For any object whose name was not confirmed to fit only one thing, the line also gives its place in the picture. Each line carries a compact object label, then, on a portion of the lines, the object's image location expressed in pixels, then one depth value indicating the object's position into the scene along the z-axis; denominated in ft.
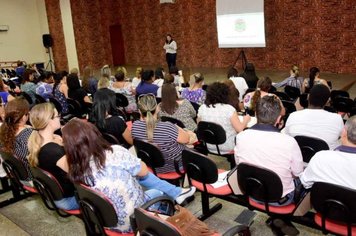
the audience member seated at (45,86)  20.89
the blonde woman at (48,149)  8.27
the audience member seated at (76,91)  19.08
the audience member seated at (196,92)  16.10
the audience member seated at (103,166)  6.73
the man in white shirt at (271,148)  7.54
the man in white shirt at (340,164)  6.48
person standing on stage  39.29
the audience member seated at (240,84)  18.97
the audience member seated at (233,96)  12.36
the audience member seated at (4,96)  17.88
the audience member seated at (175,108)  12.42
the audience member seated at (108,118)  11.82
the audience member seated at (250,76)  21.01
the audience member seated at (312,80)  18.51
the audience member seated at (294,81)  19.31
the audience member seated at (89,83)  21.67
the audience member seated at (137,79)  21.95
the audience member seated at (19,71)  32.58
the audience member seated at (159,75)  21.07
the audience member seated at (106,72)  20.52
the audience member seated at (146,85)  18.65
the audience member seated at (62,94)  19.92
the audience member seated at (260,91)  14.19
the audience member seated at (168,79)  18.19
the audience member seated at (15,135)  9.95
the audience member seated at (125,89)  19.40
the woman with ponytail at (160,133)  9.84
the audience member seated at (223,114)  11.53
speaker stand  49.22
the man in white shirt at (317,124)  9.66
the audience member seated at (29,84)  21.98
